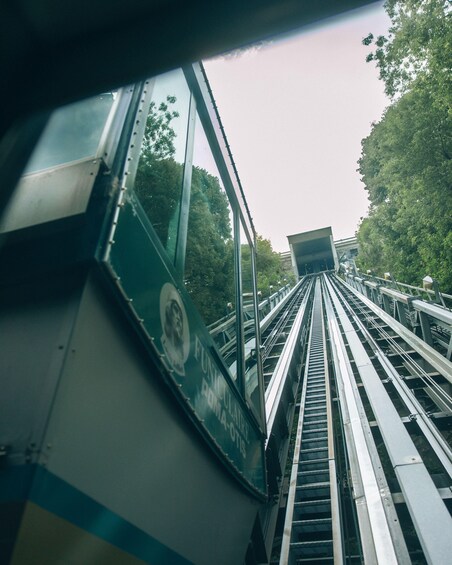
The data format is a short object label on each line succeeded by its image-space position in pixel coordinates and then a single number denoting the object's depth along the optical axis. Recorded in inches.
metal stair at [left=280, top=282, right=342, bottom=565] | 121.3
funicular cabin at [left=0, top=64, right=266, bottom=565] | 40.9
